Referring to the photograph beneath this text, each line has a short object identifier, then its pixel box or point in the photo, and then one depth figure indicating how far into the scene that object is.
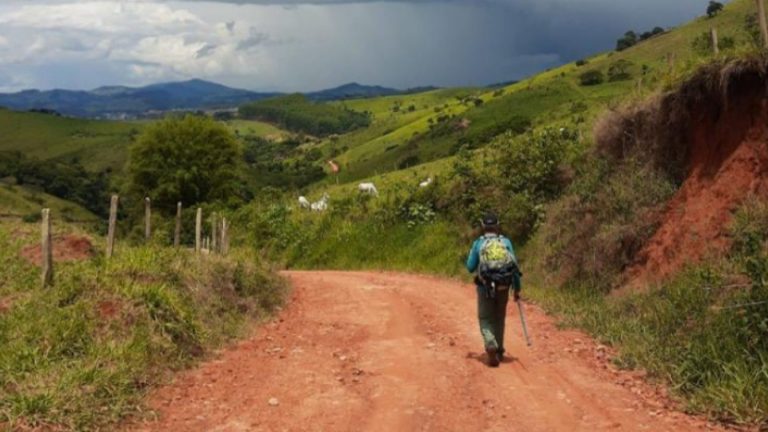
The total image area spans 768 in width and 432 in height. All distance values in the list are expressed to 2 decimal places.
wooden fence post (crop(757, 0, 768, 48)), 12.54
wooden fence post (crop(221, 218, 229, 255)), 20.23
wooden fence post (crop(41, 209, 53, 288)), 10.64
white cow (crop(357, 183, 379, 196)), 31.38
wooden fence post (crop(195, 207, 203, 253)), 16.76
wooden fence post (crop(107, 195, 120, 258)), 12.74
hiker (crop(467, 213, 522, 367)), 9.39
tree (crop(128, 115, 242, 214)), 57.12
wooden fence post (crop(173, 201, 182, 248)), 17.69
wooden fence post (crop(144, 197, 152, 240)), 17.20
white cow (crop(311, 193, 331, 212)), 31.51
